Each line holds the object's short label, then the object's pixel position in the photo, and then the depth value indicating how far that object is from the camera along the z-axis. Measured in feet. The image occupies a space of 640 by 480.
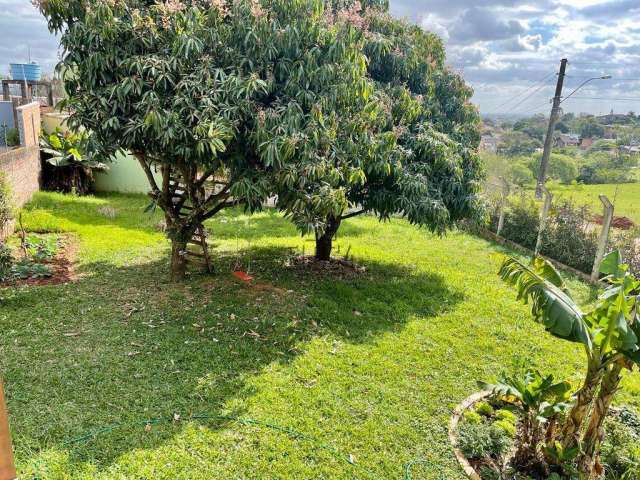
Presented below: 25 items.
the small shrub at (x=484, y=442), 12.63
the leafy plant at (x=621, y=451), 11.66
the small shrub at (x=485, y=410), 14.42
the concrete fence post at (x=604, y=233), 28.02
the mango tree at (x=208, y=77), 16.83
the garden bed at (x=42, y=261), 22.62
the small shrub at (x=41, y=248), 26.17
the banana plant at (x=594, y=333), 10.05
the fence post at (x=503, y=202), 40.50
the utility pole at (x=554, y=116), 39.65
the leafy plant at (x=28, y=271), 22.71
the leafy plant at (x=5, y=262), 21.36
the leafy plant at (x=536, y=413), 11.95
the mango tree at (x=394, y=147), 18.57
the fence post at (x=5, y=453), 5.66
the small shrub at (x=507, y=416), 13.91
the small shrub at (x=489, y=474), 11.87
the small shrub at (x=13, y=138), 41.34
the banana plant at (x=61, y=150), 42.32
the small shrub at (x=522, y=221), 38.06
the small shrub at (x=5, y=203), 25.22
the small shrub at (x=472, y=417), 13.89
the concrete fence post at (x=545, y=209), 33.18
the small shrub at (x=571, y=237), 32.63
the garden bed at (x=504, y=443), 11.92
